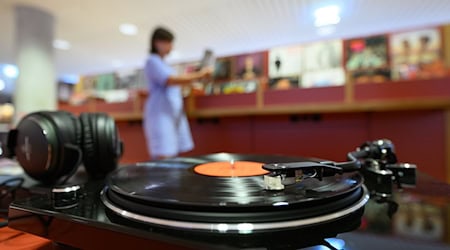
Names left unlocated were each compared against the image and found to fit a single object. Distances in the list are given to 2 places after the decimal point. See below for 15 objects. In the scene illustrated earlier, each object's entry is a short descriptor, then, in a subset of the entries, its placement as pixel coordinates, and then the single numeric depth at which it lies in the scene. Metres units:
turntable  0.23
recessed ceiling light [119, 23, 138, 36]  3.33
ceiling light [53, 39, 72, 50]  4.01
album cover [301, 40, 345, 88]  1.71
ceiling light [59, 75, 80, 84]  7.00
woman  1.53
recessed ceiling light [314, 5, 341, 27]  2.81
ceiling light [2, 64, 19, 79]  2.83
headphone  0.49
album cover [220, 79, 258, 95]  2.20
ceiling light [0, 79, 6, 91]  4.77
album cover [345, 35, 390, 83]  2.04
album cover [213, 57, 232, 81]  2.32
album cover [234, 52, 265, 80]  2.03
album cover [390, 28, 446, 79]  1.67
